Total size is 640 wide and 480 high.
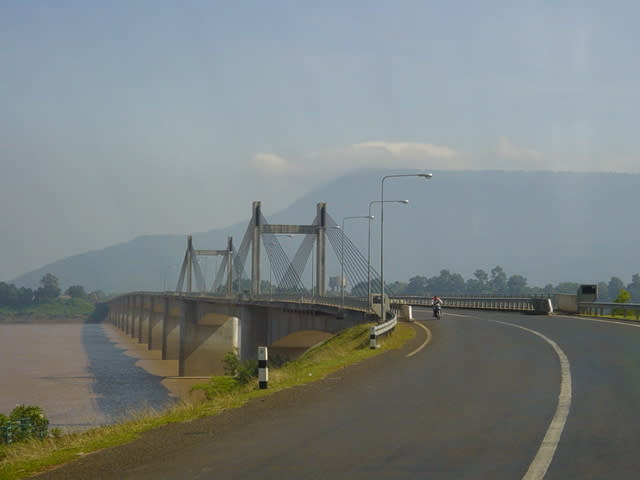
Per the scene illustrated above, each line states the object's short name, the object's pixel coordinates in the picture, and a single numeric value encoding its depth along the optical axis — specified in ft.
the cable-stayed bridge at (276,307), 187.01
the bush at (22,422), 94.26
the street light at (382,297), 152.27
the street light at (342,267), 189.42
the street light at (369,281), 167.47
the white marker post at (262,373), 63.46
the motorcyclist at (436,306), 175.63
